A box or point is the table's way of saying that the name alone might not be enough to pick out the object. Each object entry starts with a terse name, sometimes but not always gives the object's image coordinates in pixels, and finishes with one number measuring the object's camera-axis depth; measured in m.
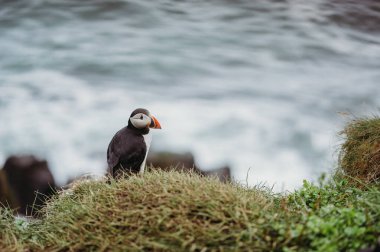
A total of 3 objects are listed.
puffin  9.19
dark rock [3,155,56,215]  14.70
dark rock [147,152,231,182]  15.15
